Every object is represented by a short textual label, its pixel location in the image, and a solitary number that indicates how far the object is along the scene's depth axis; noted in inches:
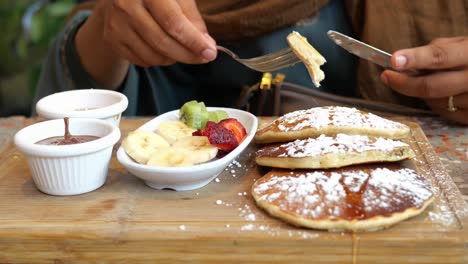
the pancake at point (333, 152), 17.0
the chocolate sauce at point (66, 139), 17.6
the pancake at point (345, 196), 14.7
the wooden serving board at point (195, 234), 14.5
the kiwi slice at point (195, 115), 20.5
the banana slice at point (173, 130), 19.5
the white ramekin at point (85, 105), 20.1
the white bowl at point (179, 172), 16.6
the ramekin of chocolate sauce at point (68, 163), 16.6
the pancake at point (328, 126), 18.6
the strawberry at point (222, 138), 18.1
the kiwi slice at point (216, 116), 20.8
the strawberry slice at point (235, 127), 19.2
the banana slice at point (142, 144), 17.7
